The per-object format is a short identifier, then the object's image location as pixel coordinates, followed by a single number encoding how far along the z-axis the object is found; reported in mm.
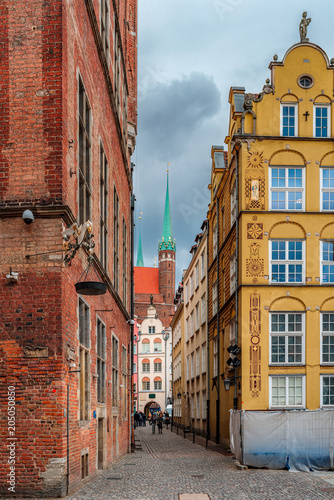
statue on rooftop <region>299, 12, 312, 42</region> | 27719
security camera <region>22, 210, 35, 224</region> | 11523
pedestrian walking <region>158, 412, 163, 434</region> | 49934
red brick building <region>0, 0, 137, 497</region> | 11414
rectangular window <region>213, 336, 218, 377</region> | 34188
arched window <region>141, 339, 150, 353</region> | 94250
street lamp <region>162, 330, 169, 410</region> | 92875
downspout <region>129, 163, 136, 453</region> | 29605
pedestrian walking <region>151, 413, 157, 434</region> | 49031
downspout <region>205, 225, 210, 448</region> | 36938
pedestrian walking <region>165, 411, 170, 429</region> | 68400
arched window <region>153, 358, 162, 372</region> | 93094
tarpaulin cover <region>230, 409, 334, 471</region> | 18625
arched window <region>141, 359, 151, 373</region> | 93188
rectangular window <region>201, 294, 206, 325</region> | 40250
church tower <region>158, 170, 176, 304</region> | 138875
